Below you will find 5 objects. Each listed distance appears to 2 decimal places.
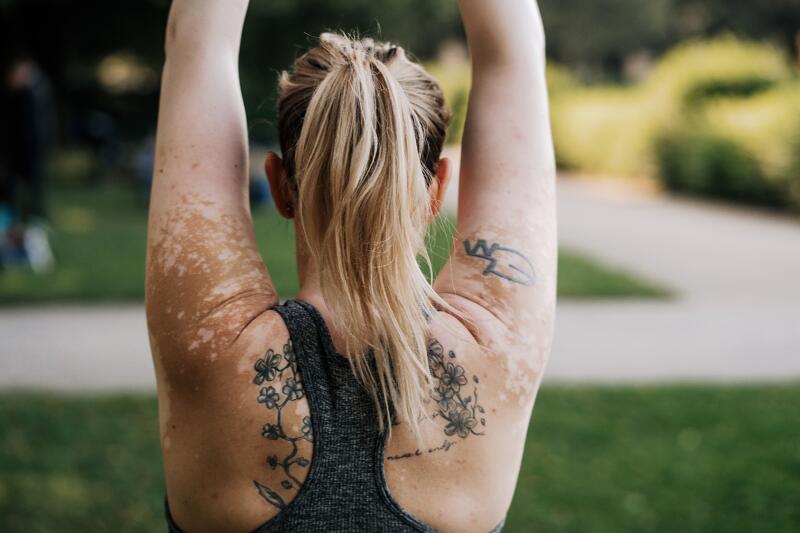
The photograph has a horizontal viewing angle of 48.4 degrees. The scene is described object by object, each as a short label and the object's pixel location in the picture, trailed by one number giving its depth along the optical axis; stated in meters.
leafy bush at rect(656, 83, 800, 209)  13.76
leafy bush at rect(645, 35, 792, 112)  17.27
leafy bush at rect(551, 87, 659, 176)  18.94
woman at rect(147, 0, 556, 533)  1.26
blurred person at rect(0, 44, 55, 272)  9.25
